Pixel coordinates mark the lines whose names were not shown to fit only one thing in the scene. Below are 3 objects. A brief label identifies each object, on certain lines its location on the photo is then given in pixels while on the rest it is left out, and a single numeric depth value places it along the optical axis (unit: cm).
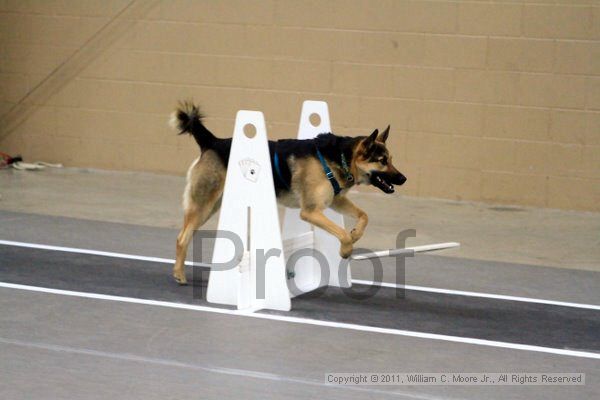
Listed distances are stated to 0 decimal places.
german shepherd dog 1309
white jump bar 1298
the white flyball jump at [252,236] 1286
